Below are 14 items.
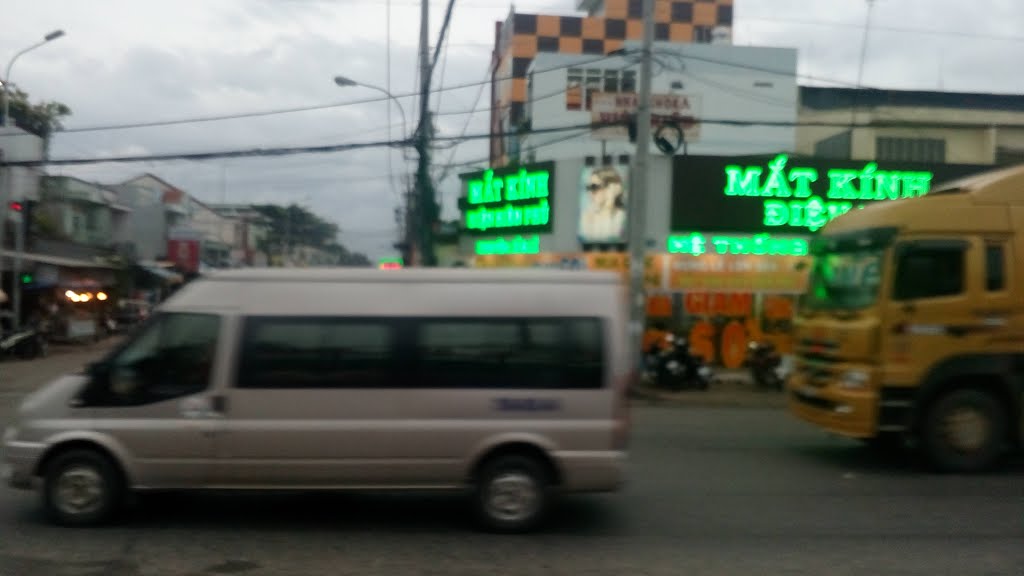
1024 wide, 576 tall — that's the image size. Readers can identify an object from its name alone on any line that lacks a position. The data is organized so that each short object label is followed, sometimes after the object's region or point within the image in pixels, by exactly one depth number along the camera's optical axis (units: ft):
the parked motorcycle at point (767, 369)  63.93
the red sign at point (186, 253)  171.49
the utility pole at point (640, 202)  61.41
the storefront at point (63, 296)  107.86
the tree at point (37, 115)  141.59
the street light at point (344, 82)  84.99
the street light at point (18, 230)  95.14
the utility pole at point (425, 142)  72.18
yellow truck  35.86
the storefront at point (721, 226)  72.69
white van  26.48
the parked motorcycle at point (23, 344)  89.35
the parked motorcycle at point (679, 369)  62.54
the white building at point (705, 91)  141.79
